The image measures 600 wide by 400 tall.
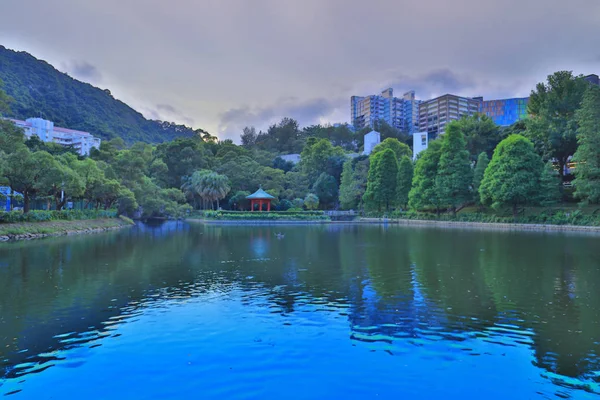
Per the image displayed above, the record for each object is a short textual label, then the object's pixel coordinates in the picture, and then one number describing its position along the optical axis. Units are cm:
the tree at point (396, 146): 6950
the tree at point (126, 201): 3822
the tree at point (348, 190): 6122
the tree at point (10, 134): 2179
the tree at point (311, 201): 5956
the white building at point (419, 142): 7069
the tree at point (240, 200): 5825
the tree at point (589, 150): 3209
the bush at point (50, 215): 2548
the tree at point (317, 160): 7121
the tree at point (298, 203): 5991
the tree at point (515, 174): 3616
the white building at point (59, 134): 8306
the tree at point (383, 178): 5525
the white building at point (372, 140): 8382
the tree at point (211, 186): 5378
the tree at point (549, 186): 3538
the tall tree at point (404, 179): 5338
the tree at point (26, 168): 2445
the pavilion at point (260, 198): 5372
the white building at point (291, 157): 8931
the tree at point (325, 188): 6586
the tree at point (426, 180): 4603
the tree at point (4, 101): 2119
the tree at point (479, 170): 4331
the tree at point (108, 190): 3428
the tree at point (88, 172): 3269
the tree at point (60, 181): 2617
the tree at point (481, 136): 5147
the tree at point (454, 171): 4341
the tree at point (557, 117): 4025
